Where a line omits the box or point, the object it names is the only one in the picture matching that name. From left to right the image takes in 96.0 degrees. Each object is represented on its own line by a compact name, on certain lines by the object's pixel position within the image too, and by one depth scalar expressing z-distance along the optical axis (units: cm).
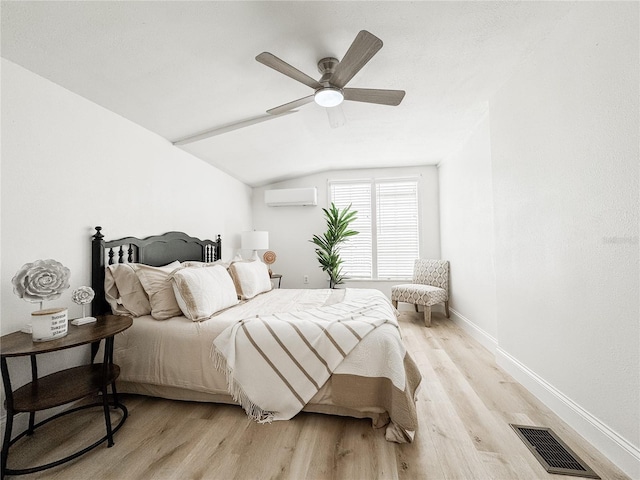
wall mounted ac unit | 497
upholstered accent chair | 400
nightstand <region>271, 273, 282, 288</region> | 445
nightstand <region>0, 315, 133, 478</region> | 142
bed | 179
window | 501
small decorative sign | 156
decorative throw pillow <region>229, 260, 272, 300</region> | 298
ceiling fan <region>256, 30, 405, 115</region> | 159
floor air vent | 143
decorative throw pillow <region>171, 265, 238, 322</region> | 215
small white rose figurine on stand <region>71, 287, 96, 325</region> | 187
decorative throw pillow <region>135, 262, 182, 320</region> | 219
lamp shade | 436
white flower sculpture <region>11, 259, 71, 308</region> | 158
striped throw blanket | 184
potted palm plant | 477
